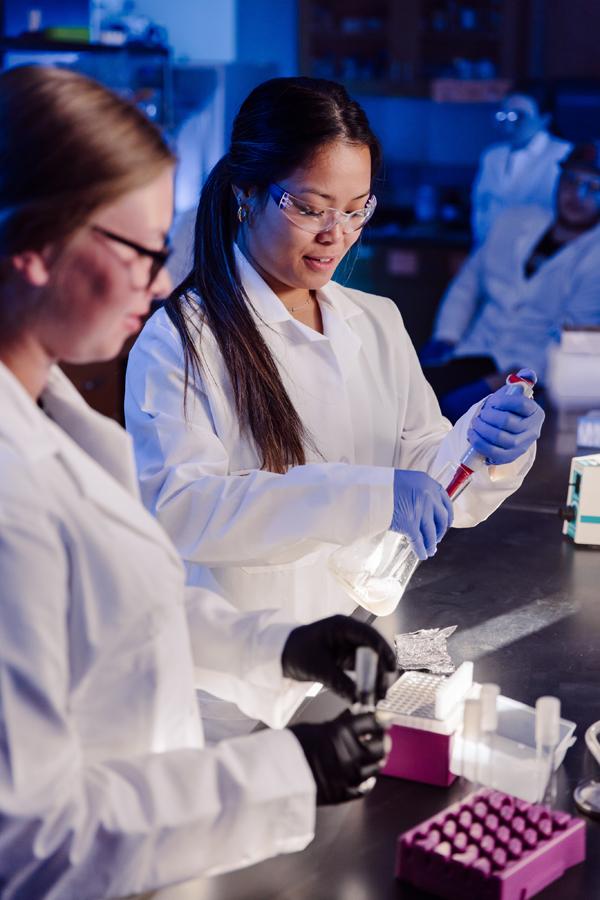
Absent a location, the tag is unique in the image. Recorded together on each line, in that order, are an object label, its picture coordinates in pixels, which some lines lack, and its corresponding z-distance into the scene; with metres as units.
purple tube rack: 1.03
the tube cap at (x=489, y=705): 1.19
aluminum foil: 1.55
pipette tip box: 1.24
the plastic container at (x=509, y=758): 1.20
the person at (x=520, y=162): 5.72
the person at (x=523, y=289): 4.52
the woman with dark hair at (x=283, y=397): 1.68
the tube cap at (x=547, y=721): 1.13
